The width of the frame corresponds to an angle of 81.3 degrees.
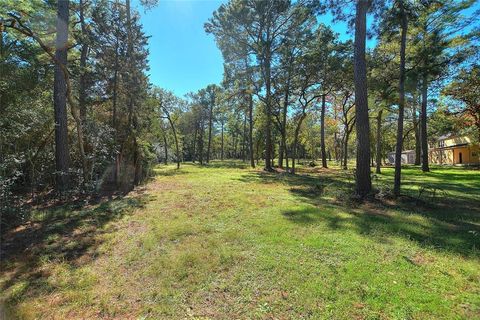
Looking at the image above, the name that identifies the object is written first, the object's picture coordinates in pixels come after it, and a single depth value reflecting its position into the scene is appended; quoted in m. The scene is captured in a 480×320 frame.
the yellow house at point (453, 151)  30.94
